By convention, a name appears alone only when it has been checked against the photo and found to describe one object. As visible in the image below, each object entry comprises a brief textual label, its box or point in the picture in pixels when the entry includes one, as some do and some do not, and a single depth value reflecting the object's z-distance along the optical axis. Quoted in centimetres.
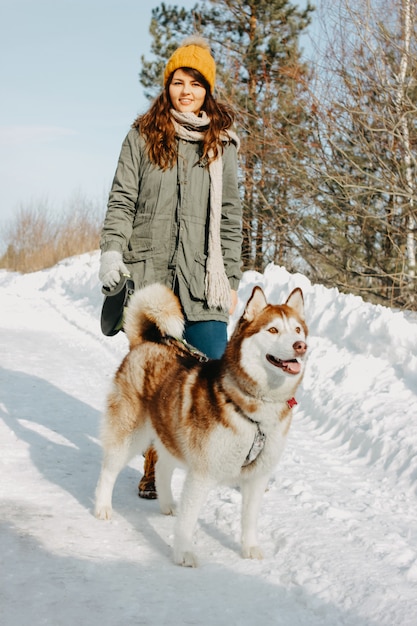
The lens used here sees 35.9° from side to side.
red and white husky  284
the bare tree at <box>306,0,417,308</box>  998
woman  361
